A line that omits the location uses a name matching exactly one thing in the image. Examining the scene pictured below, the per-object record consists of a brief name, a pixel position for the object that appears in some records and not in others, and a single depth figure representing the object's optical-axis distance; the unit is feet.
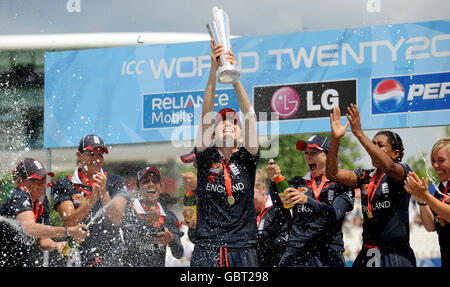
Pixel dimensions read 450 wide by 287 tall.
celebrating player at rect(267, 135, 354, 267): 35.37
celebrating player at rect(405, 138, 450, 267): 32.40
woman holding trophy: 29.60
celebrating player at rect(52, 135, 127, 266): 39.37
